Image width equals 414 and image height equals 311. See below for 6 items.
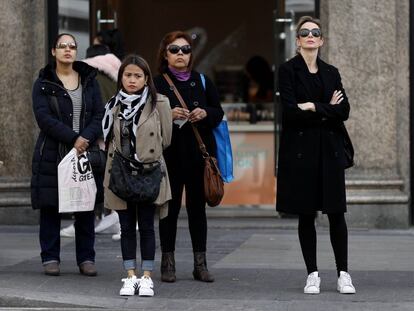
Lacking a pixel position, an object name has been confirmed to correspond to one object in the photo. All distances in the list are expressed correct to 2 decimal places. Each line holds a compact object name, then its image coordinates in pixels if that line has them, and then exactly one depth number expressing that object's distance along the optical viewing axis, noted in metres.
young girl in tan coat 17.62
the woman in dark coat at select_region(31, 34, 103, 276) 19.09
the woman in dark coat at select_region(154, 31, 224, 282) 18.47
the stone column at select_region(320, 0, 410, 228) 25.58
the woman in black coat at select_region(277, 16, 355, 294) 17.50
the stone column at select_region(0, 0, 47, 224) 26.12
